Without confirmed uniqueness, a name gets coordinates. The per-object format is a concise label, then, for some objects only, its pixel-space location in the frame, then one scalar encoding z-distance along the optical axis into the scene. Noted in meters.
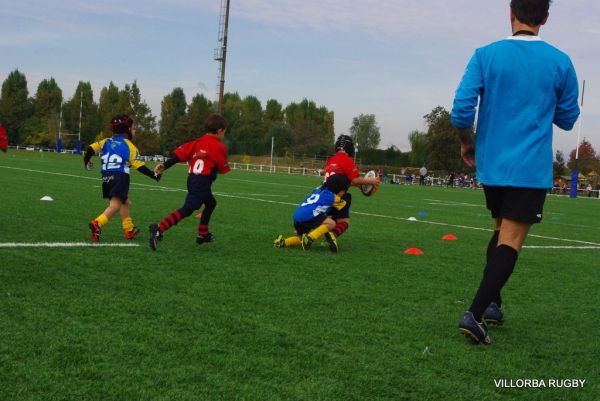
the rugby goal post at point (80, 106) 101.62
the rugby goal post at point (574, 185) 43.75
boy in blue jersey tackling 7.98
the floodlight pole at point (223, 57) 48.94
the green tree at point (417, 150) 86.44
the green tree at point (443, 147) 78.31
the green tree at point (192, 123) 105.19
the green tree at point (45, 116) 98.72
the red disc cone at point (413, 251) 8.05
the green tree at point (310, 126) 96.90
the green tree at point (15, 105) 101.88
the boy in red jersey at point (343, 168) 7.94
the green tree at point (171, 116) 109.25
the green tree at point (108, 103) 106.50
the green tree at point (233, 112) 115.25
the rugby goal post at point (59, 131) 83.16
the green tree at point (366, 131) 138.00
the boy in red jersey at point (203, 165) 7.74
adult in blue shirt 4.05
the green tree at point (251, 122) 115.81
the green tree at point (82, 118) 104.19
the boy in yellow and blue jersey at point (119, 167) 7.94
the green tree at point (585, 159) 104.38
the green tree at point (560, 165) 93.29
